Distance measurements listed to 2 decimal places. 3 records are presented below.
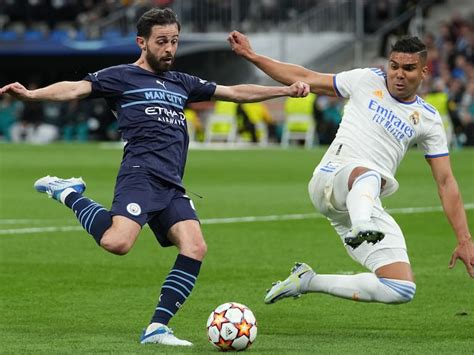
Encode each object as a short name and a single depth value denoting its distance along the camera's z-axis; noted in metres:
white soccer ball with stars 16.25
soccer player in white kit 17.48
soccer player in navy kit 17.02
